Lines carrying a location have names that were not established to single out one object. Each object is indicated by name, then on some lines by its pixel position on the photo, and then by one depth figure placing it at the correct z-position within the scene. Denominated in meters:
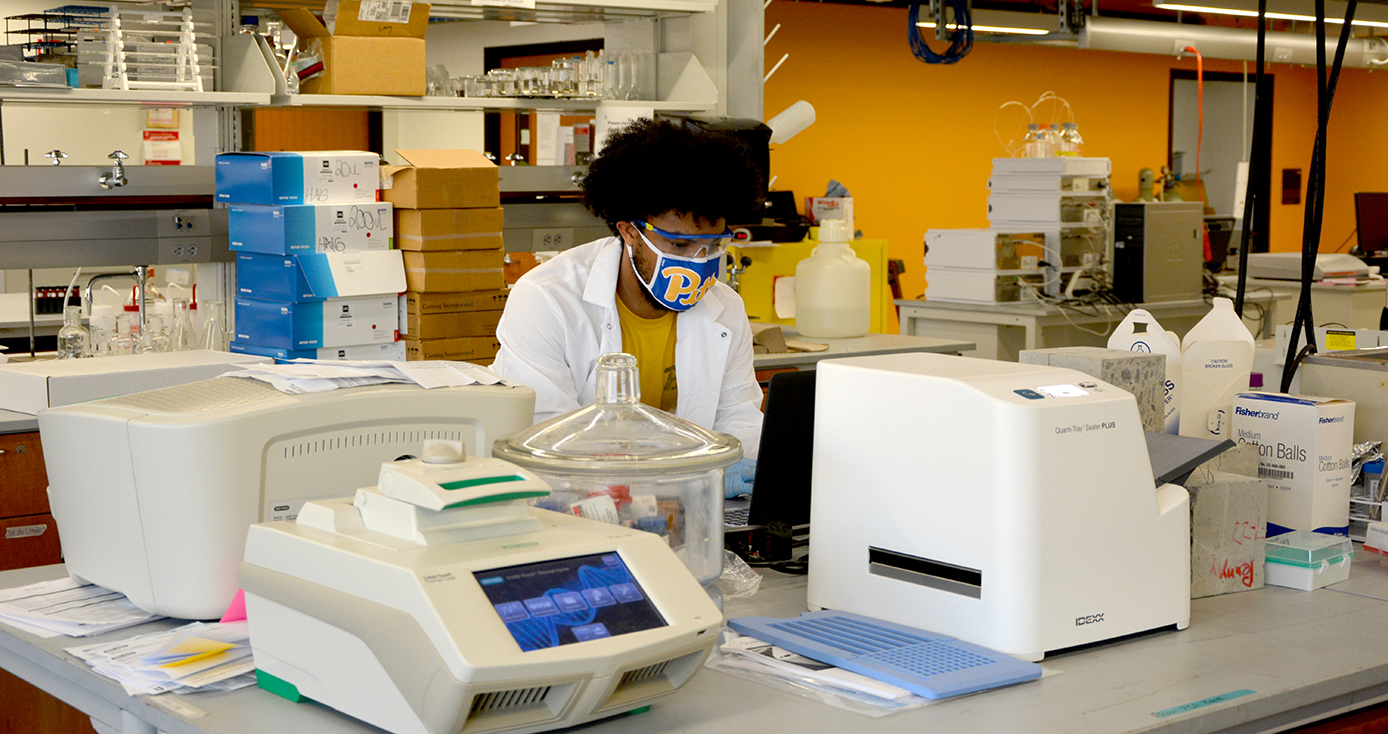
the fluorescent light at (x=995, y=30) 7.48
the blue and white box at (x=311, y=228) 3.49
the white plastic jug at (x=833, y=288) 4.47
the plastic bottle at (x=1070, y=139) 5.88
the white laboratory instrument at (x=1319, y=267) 6.68
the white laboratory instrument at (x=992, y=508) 1.43
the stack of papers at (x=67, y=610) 1.50
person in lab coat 2.42
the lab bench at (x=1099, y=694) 1.25
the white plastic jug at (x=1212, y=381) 2.15
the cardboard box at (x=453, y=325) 3.79
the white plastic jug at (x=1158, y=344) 2.03
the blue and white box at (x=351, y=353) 3.59
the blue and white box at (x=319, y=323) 3.55
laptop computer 1.80
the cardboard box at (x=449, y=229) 3.72
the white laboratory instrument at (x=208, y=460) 1.39
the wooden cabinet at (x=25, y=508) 3.03
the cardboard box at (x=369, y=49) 3.95
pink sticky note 1.45
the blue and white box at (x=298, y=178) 3.49
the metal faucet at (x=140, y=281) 3.70
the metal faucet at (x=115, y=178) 3.67
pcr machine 1.09
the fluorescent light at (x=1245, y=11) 6.86
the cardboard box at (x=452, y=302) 3.78
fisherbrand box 1.98
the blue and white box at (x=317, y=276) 3.51
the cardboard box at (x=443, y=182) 3.71
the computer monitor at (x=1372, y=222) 7.79
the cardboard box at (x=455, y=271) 3.74
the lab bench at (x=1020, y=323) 5.40
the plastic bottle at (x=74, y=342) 3.52
